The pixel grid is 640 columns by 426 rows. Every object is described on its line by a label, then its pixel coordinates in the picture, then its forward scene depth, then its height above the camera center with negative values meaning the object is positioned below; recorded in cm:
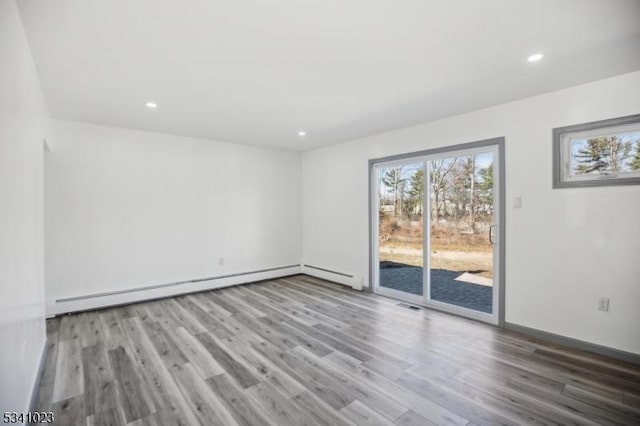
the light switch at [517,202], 326 +7
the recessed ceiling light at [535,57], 228 +119
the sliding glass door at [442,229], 360 -27
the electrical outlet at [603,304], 274 -89
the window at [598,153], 266 +52
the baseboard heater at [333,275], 506 -122
